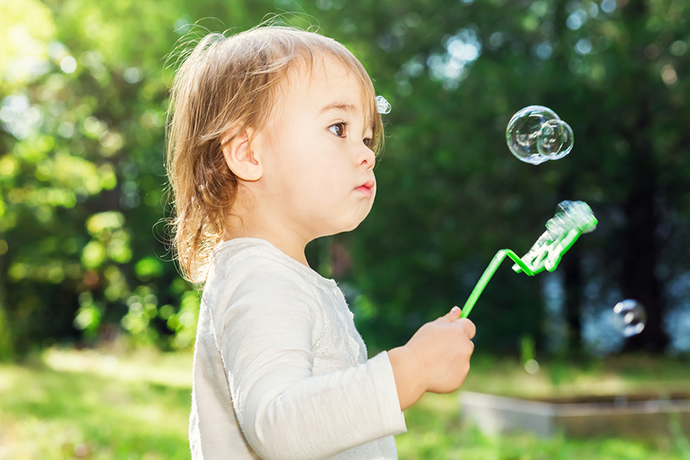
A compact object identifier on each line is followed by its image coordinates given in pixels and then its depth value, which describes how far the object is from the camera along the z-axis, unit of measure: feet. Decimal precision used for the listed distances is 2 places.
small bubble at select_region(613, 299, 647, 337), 7.25
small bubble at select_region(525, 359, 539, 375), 22.65
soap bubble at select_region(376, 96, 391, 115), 4.47
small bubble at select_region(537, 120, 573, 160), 6.53
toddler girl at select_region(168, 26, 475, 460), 2.87
